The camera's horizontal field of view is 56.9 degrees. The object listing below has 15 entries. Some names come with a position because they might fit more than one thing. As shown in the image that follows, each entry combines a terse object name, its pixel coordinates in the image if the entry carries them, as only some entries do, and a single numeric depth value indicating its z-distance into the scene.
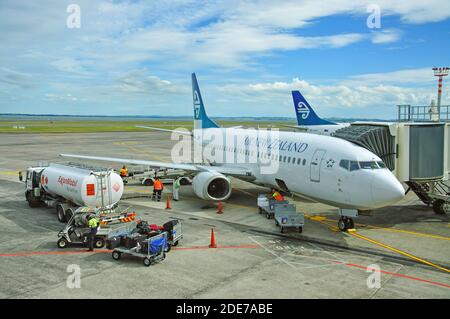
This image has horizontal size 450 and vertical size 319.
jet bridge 21.41
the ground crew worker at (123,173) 34.44
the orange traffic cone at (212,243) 17.28
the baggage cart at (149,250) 15.04
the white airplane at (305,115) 52.94
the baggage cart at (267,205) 22.59
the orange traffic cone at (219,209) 24.03
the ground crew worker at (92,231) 16.89
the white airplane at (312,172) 17.55
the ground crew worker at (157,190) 27.08
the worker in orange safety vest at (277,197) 22.73
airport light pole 31.02
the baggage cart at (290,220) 19.33
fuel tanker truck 20.62
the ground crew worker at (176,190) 27.44
